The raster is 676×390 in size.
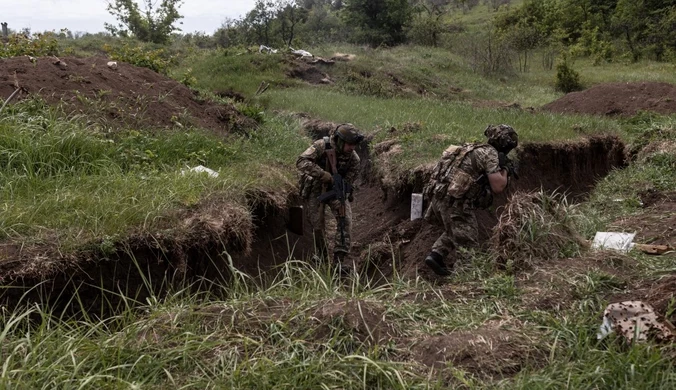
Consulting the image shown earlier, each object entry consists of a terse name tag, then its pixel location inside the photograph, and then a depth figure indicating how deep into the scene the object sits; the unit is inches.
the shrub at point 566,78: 839.7
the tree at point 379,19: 1250.6
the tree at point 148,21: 1214.9
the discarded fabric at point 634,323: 145.3
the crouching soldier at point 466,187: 258.5
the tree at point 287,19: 1196.5
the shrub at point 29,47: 419.8
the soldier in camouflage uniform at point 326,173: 287.0
